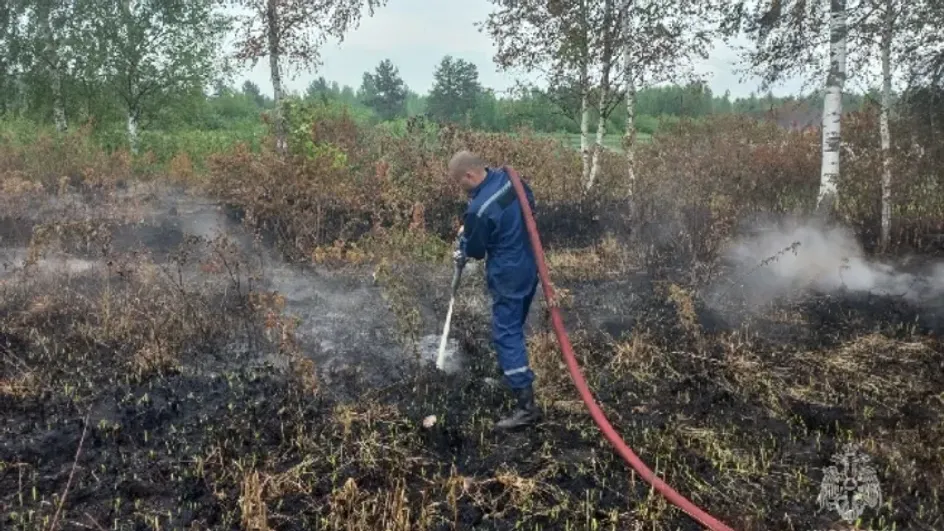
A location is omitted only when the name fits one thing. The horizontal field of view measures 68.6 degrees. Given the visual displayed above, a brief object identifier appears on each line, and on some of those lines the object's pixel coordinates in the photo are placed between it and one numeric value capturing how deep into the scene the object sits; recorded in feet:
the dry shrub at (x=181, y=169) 47.06
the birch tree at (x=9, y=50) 58.97
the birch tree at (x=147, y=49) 56.95
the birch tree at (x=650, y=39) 32.65
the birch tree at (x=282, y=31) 37.60
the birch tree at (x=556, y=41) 35.06
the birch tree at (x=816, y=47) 27.78
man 14.82
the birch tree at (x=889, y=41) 24.71
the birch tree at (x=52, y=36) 58.13
